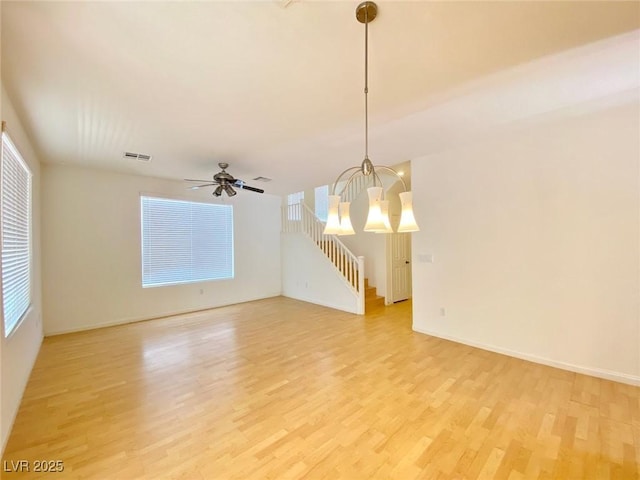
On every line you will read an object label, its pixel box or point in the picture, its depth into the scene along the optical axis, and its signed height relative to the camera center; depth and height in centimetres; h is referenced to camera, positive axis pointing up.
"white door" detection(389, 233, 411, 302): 656 -65
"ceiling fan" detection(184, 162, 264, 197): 417 +92
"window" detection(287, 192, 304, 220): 708 +78
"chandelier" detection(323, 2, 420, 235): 189 +20
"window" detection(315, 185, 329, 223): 861 +128
